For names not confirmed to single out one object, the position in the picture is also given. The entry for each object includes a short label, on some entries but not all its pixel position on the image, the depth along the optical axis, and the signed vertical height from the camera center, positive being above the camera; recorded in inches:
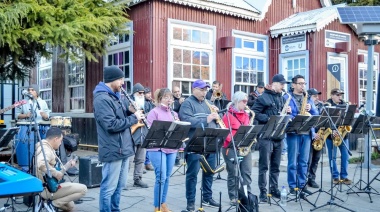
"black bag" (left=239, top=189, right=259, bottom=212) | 245.3 -54.7
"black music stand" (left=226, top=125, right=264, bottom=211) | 241.6 -16.7
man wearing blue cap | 253.6 -6.3
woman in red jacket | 264.8 -21.6
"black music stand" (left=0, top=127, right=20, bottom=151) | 265.6 -16.8
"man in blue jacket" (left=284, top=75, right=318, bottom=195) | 304.7 -27.7
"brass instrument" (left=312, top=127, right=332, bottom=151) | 330.0 -23.4
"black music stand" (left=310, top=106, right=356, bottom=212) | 278.2 -5.0
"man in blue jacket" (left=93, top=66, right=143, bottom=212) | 211.0 -11.4
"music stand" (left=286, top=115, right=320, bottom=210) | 282.2 -10.8
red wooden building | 486.9 +73.2
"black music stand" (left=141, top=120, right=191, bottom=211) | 220.7 -14.0
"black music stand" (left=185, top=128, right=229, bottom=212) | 234.3 -17.7
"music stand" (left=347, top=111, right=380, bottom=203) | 328.5 -13.5
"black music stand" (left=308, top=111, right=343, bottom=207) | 289.7 -9.1
